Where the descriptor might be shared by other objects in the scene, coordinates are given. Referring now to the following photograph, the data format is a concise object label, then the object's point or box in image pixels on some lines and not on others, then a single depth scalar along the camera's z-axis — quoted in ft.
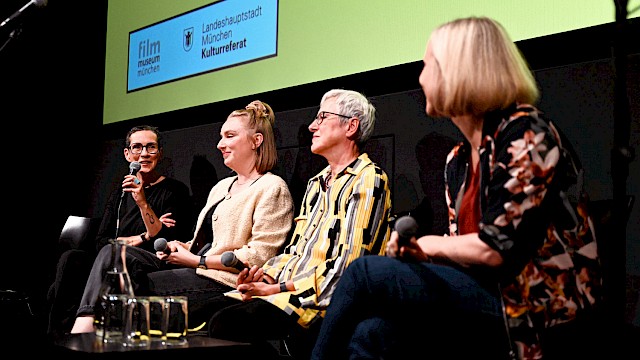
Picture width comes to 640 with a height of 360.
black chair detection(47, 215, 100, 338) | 10.78
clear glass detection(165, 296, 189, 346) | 5.73
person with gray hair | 7.66
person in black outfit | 11.05
